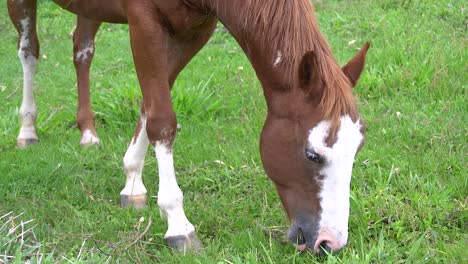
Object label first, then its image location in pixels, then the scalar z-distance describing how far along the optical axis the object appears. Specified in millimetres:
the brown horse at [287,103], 5942
